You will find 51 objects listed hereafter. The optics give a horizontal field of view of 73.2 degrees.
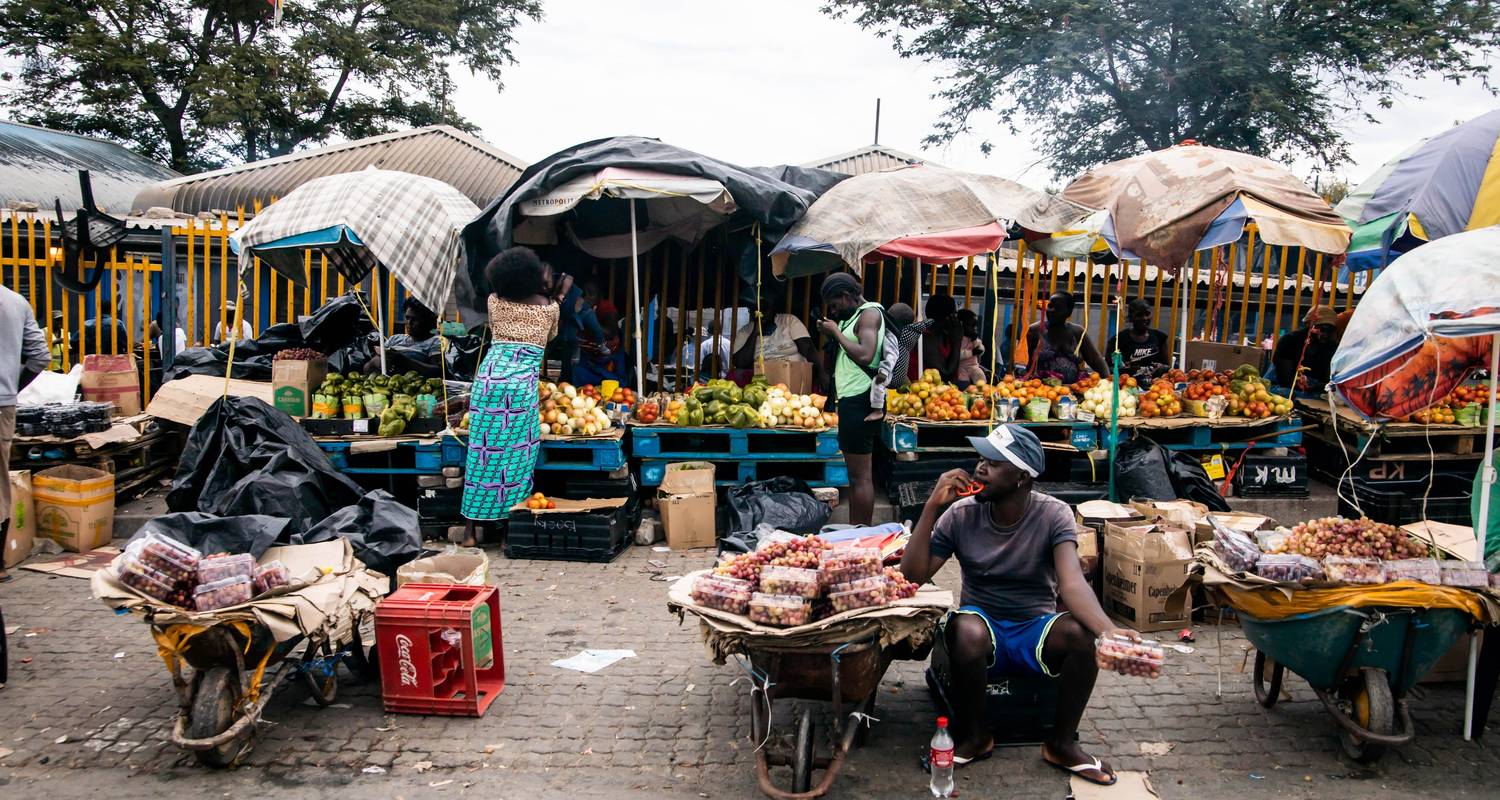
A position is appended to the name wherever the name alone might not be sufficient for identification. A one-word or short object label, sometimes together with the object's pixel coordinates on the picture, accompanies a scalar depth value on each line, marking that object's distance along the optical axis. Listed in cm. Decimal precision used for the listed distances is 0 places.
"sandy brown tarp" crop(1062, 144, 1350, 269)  820
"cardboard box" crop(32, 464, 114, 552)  790
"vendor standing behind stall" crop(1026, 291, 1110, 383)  990
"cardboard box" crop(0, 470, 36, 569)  749
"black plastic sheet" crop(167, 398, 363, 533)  753
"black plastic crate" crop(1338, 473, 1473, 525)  834
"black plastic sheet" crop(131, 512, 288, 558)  504
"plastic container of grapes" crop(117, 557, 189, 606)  425
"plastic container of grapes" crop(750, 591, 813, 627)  398
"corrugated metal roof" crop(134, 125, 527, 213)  1590
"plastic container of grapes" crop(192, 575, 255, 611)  427
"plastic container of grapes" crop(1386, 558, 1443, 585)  440
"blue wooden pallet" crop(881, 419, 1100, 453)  873
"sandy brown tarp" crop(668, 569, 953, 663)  394
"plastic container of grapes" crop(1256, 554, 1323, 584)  448
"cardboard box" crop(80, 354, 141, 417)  935
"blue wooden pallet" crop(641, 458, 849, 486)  869
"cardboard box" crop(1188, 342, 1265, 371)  1007
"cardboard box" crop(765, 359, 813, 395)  989
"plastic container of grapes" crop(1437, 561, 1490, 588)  441
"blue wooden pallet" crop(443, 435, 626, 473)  829
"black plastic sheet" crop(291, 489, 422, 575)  550
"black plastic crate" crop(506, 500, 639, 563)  782
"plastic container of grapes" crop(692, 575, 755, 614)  411
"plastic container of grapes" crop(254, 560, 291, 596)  449
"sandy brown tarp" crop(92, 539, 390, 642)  419
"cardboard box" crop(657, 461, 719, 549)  820
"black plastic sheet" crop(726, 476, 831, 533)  801
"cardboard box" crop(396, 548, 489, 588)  529
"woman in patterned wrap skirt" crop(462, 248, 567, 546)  772
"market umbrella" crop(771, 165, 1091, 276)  860
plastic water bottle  412
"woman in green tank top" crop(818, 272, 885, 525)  752
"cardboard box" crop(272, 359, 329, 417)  898
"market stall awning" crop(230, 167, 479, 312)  821
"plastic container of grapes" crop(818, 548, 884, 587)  409
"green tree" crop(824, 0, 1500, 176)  1856
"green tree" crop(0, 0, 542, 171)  2202
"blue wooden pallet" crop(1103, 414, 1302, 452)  897
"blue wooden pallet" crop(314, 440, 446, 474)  848
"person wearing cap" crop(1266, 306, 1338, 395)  1008
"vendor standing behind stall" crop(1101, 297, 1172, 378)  1052
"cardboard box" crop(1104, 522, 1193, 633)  619
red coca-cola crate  477
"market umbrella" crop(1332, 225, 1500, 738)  427
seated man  424
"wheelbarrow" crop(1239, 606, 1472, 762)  429
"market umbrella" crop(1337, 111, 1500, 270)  714
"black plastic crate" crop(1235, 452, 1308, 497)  902
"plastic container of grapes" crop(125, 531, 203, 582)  432
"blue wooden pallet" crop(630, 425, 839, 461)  866
